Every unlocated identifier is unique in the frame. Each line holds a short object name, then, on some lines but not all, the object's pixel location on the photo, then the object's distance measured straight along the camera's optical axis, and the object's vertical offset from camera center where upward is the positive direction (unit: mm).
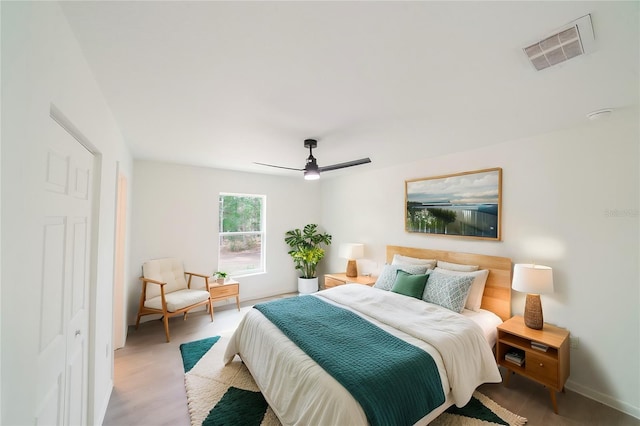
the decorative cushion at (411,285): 3076 -772
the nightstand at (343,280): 4180 -987
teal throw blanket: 1585 -980
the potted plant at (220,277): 4250 -978
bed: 1623 -1031
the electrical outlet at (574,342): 2453 -1109
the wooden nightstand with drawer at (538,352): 2213 -1161
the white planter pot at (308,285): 5137 -1309
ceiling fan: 2861 +610
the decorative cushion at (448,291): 2789 -766
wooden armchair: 3424 -1099
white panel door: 1125 -353
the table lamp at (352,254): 4473 -590
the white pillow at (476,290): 2902 -760
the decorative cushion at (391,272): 3383 -713
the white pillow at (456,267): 3105 -552
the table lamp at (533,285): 2418 -583
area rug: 2051 -1582
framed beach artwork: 3068 +222
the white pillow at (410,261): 3475 -559
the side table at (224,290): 4137 -1184
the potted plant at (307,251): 5141 -653
